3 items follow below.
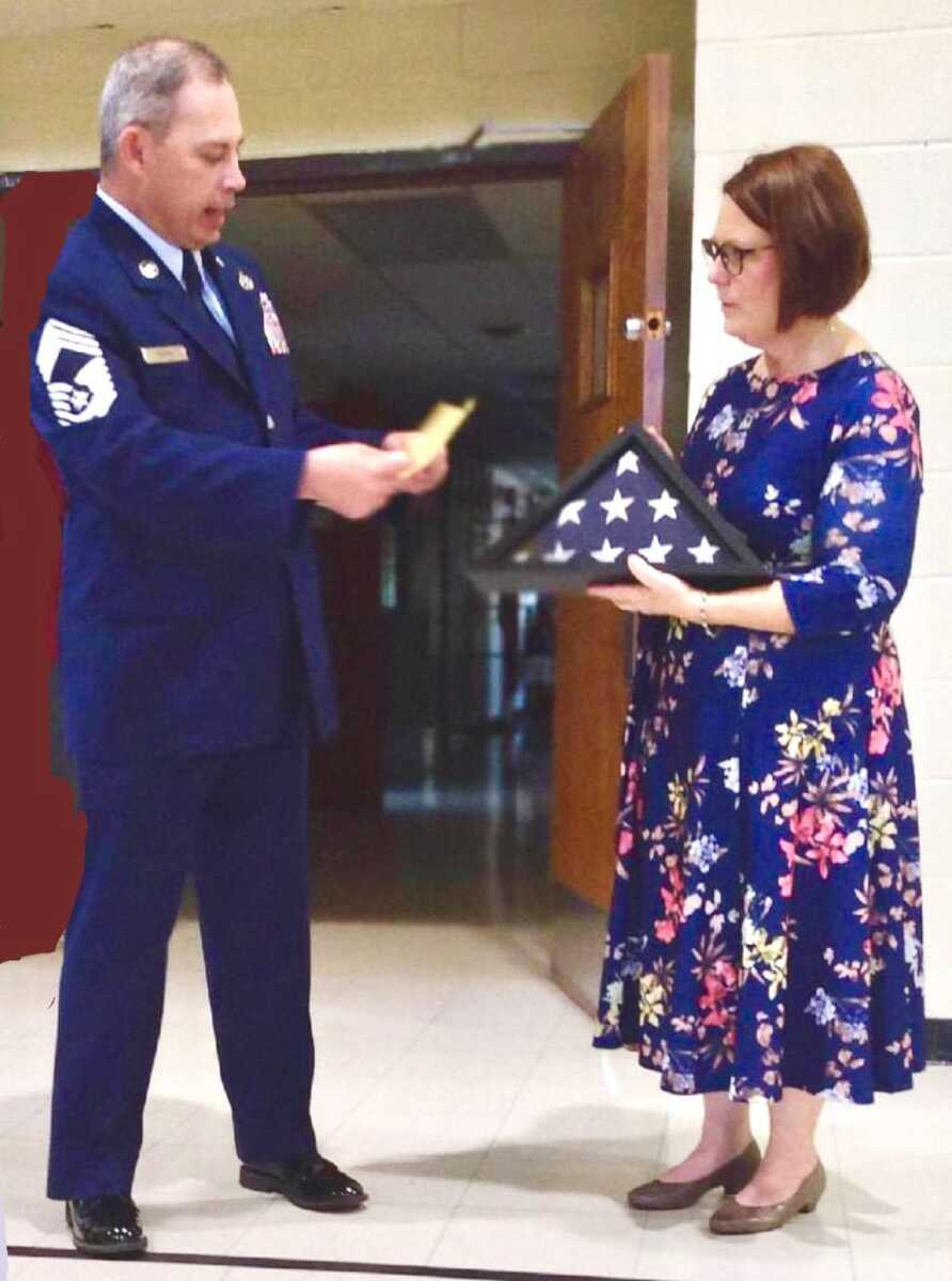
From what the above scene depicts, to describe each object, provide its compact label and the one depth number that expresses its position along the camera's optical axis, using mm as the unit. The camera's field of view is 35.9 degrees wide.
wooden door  2498
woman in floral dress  1644
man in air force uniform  1556
